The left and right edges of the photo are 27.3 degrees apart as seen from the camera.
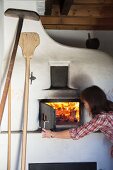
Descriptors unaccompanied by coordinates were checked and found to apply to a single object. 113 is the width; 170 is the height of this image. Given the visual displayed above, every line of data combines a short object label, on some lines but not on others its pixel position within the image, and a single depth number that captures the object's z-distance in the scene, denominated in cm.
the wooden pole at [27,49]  179
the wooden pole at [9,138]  191
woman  159
